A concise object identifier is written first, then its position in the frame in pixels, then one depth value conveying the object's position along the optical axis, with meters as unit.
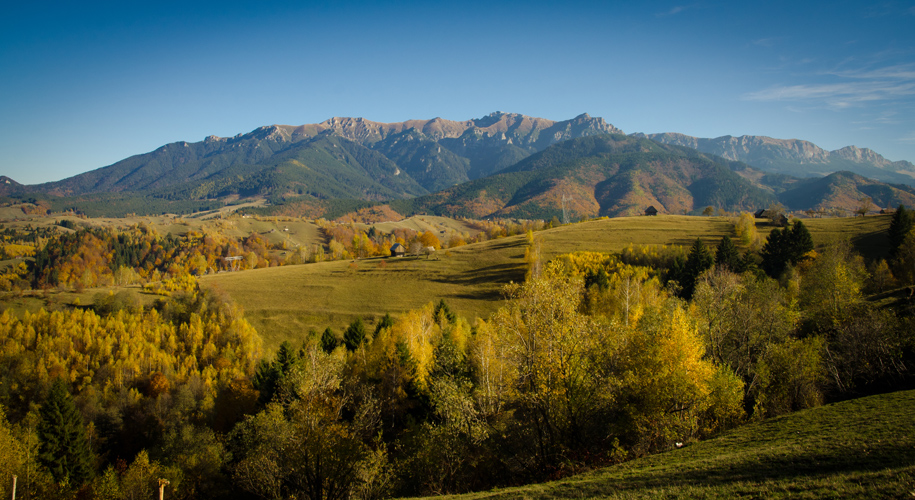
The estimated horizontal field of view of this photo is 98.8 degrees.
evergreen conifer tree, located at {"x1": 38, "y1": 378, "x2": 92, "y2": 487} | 38.69
